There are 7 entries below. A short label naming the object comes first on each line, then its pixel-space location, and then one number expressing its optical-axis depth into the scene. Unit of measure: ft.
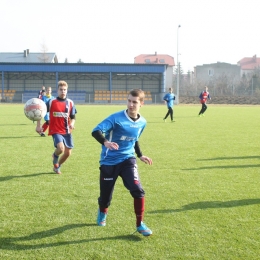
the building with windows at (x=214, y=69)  347.56
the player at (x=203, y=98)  90.38
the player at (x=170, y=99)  73.39
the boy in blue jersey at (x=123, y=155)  15.21
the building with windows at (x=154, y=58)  328.74
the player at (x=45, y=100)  49.36
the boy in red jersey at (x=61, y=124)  25.88
